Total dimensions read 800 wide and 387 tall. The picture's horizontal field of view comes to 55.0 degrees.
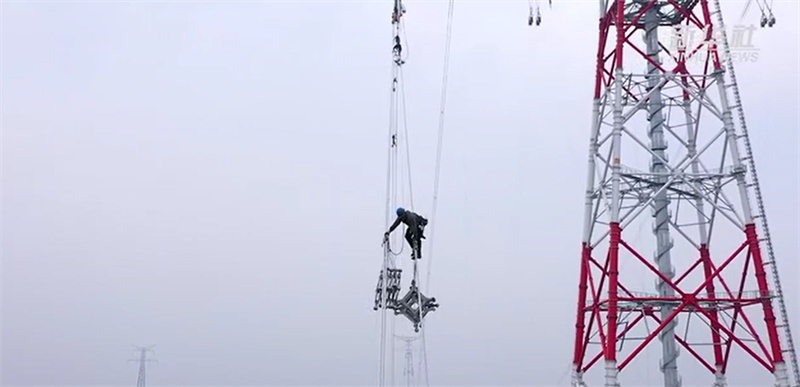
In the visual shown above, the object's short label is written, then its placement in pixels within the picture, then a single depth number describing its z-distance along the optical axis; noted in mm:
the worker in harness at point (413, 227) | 19828
